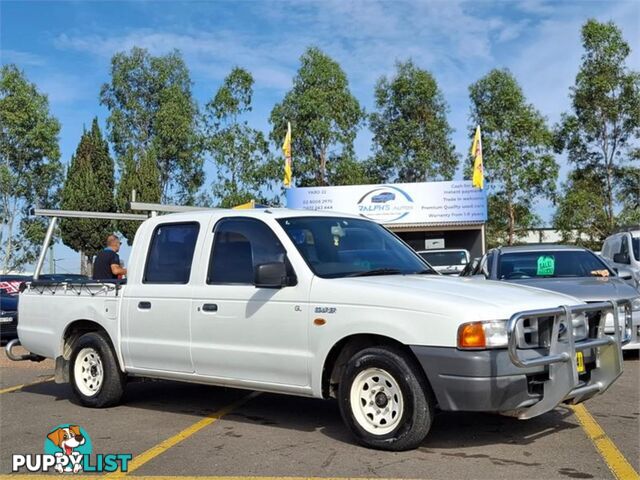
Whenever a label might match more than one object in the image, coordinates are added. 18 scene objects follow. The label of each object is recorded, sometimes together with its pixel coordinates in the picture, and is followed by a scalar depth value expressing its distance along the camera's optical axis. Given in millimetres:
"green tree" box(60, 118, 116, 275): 31109
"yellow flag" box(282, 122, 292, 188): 34062
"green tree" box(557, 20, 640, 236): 31547
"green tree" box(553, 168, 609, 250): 32625
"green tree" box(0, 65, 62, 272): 35375
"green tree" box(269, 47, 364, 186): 37156
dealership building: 30719
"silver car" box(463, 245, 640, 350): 8648
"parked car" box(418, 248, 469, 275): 19969
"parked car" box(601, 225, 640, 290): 13461
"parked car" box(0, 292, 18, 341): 14023
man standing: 9828
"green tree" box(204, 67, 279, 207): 37844
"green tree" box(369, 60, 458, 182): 40469
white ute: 4895
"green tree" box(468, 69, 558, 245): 36562
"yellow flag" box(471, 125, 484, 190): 31030
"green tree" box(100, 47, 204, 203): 41156
